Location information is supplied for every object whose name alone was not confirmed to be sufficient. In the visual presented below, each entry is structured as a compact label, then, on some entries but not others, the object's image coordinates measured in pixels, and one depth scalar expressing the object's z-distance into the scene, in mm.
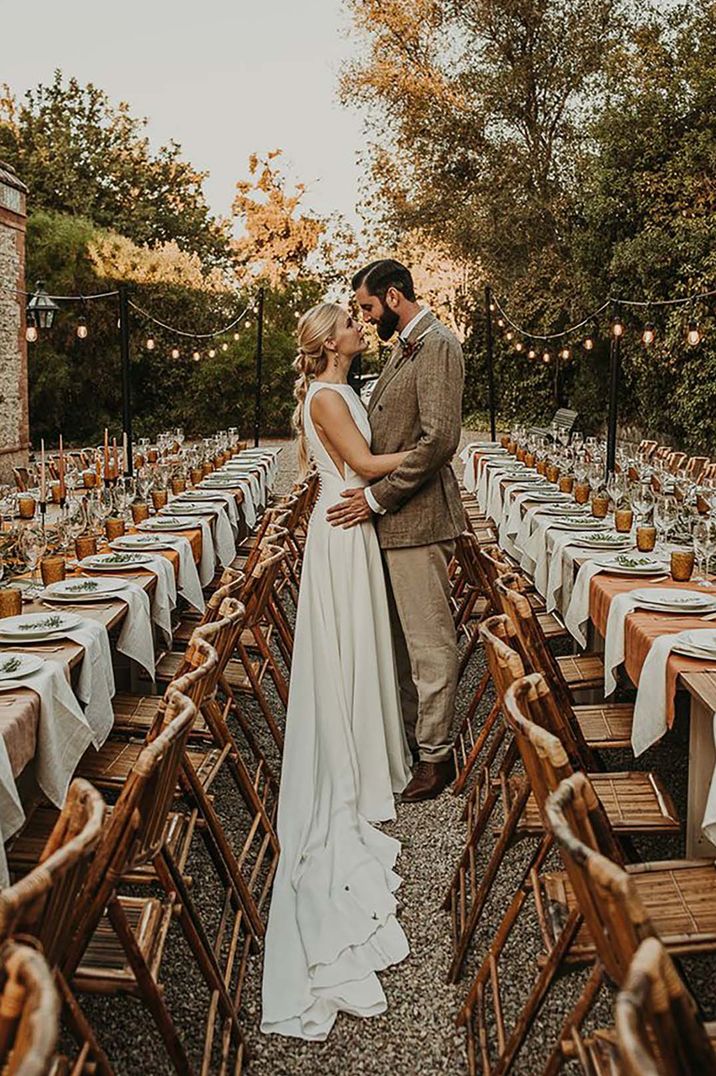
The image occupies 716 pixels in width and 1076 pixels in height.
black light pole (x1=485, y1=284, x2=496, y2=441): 11902
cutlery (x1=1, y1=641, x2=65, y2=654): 3268
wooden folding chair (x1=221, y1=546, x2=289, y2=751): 4309
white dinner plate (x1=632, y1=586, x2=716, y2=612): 3724
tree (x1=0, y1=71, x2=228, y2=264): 28812
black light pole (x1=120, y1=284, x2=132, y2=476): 7082
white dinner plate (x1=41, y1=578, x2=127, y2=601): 3943
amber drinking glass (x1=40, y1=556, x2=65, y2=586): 4179
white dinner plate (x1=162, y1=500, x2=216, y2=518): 6605
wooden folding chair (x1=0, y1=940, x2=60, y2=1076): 1018
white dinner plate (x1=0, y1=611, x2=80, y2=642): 3369
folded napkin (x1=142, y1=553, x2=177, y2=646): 4496
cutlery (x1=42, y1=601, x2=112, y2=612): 3881
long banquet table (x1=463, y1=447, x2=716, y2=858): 3027
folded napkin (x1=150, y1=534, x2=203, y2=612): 5203
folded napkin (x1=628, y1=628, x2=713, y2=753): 3203
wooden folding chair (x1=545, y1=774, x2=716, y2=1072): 1422
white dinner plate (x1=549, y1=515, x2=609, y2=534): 5613
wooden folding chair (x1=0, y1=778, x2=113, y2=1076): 1368
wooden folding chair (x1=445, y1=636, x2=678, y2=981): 2717
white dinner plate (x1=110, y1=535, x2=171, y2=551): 5125
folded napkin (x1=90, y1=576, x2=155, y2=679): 4035
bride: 3715
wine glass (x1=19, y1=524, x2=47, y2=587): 4504
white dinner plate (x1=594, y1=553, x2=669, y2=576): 4363
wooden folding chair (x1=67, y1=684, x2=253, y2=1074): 2039
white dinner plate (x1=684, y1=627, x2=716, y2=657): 3172
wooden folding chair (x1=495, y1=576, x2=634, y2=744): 3254
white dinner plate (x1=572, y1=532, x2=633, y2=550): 5004
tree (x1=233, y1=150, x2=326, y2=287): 30438
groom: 4102
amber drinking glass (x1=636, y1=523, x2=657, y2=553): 4809
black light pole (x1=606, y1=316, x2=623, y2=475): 7617
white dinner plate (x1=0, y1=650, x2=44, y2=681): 2943
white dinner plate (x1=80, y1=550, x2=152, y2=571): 4559
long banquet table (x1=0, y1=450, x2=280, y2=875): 2510
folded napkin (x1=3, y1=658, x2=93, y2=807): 2854
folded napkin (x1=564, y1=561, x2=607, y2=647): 4460
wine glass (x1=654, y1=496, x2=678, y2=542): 4977
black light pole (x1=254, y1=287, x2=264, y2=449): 13500
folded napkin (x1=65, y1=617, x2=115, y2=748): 3340
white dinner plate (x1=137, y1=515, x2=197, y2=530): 5836
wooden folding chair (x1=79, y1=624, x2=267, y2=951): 2803
